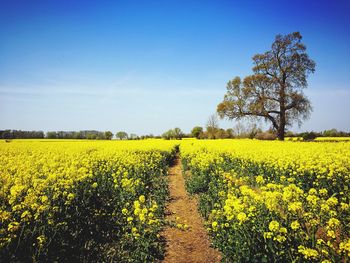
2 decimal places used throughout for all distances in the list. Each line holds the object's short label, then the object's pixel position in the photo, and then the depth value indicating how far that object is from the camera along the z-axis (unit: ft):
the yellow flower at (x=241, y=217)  14.95
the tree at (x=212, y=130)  203.95
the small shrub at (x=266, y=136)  106.89
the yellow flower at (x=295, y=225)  13.10
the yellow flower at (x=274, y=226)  13.32
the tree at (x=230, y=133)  192.25
